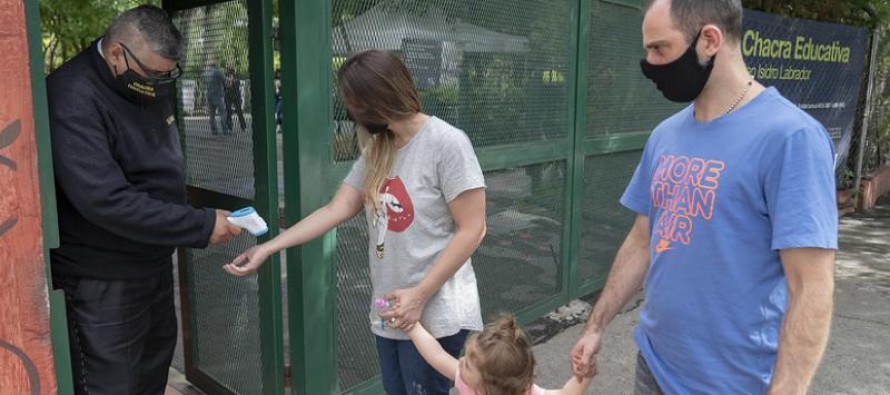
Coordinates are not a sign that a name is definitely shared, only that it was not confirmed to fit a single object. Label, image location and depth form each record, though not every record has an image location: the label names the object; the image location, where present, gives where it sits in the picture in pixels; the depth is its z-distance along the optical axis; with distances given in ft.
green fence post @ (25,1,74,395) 5.51
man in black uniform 6.97
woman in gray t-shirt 6.75
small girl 6.32
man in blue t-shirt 4.88
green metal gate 9.18
